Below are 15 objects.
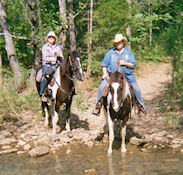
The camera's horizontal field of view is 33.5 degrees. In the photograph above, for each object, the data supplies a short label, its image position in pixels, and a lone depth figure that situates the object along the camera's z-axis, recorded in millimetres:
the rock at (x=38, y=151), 7329
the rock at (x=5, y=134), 9134
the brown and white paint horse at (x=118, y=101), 6672
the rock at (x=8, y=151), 7739
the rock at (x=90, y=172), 6119
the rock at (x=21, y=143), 8336
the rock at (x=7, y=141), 8508
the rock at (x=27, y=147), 7945
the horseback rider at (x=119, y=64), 7348
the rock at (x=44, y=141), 8156
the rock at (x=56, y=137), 8312
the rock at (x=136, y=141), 7831
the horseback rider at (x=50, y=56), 8789
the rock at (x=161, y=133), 8295
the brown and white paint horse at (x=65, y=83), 8195
